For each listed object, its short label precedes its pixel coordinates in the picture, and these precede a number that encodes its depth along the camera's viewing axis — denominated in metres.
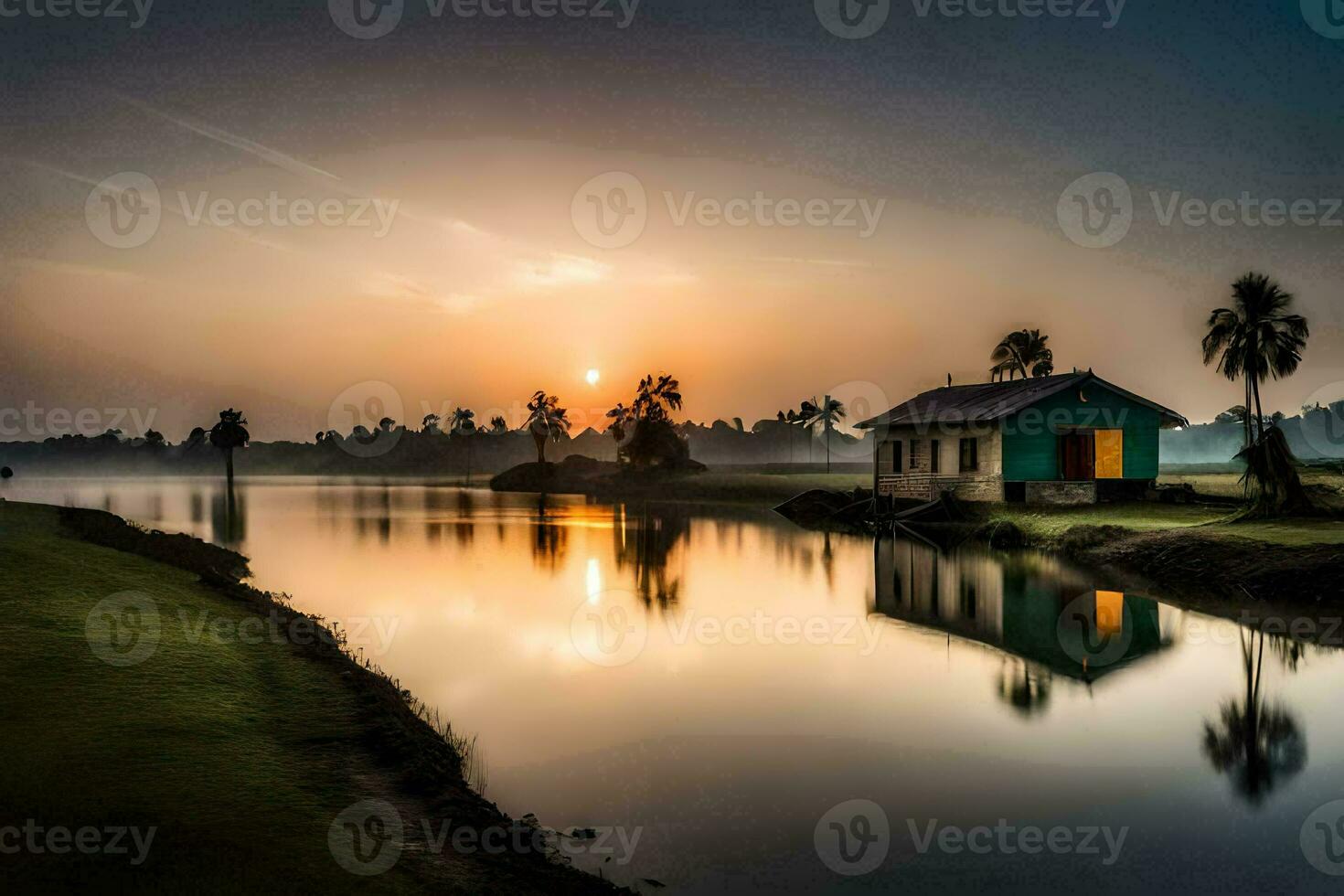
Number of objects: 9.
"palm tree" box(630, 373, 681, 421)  98.69
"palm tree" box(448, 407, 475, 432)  169.25
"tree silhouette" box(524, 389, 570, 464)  130.50
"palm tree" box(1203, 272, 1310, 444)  35.16
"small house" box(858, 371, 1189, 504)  39.59
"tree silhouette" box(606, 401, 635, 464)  105.07
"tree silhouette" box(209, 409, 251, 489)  138.62
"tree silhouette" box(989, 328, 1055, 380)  67.38
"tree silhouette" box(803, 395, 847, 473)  136.88
